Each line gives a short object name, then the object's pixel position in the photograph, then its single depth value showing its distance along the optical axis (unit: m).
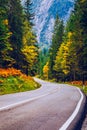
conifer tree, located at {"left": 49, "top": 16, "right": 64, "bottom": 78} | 95.75
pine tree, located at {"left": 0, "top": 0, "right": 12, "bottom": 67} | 41.91
